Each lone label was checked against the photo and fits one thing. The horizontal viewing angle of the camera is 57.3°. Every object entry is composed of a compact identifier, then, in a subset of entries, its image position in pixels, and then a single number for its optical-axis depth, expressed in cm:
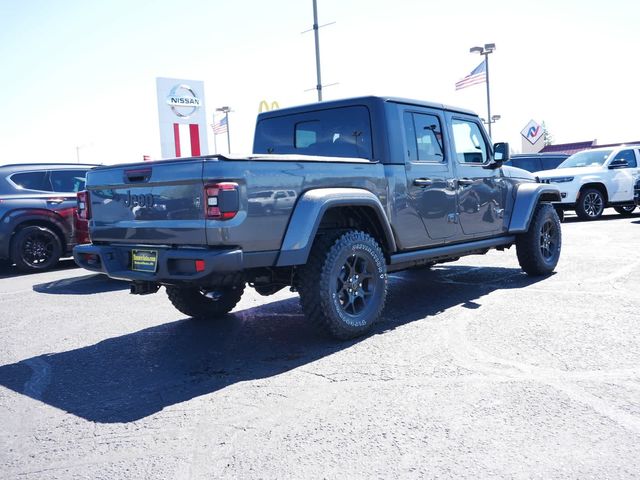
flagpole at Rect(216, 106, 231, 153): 3028
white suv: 1462
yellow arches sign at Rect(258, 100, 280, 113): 2030
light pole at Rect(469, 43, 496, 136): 2497
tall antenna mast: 1817
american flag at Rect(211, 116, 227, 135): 3022
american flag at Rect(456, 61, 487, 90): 2523
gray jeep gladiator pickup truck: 385
